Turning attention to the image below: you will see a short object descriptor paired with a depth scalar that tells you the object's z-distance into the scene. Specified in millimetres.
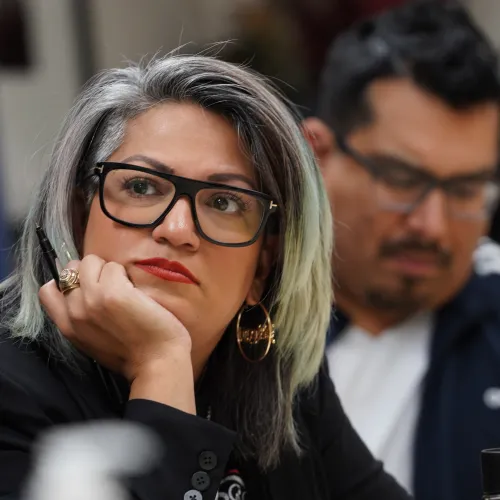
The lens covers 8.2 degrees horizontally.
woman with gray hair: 2432
